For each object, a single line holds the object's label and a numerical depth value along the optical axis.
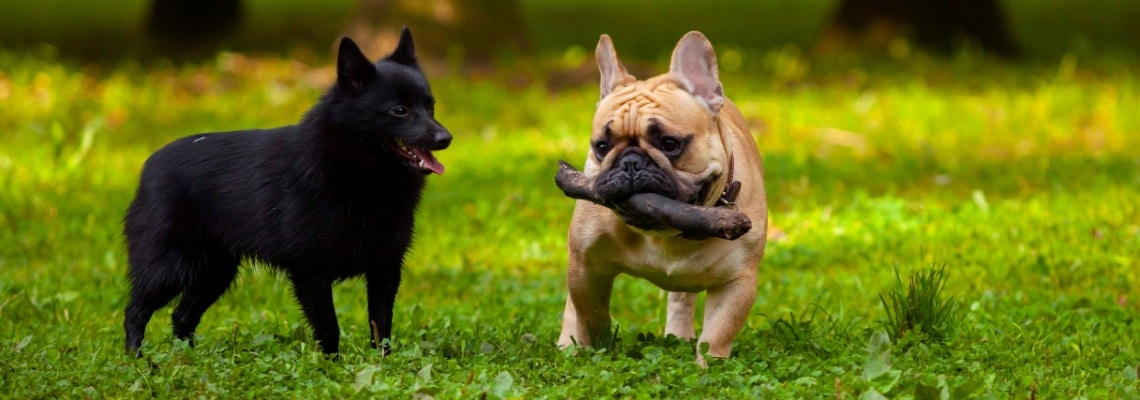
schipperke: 10.80
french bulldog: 10.39
